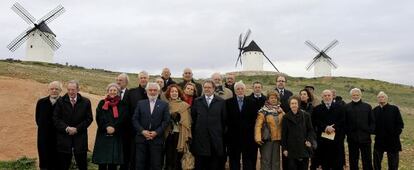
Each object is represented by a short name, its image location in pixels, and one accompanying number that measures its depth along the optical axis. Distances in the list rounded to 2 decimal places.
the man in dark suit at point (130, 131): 8.34
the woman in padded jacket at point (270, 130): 8.45
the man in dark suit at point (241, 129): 8.62
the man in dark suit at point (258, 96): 8.81
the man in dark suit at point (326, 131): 9.33
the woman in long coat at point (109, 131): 7.98
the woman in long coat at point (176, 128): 8.25
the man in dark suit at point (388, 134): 9.82
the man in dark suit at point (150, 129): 7.80
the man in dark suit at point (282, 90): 9.61
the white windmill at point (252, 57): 56.84
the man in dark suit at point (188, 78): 9.66
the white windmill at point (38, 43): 44.00
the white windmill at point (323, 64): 61.97
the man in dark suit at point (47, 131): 8.12
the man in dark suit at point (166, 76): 10.04
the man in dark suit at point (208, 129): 8.27
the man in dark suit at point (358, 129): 9.47
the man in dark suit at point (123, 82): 8.83
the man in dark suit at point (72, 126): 7.98
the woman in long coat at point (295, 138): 8.25
